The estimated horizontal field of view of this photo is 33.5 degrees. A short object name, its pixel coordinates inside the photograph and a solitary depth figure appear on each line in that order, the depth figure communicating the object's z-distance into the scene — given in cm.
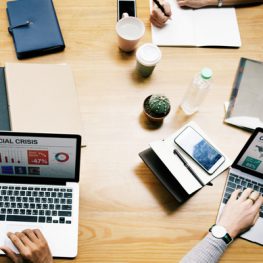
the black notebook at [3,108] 136
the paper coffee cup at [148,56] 145
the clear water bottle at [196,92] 137
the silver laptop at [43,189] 120
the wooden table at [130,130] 128
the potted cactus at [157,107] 140
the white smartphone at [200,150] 134
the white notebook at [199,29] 159
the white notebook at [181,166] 131
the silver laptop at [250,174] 130
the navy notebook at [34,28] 149
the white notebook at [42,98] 138
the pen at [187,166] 132
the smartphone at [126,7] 161
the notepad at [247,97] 148
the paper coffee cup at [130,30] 150
